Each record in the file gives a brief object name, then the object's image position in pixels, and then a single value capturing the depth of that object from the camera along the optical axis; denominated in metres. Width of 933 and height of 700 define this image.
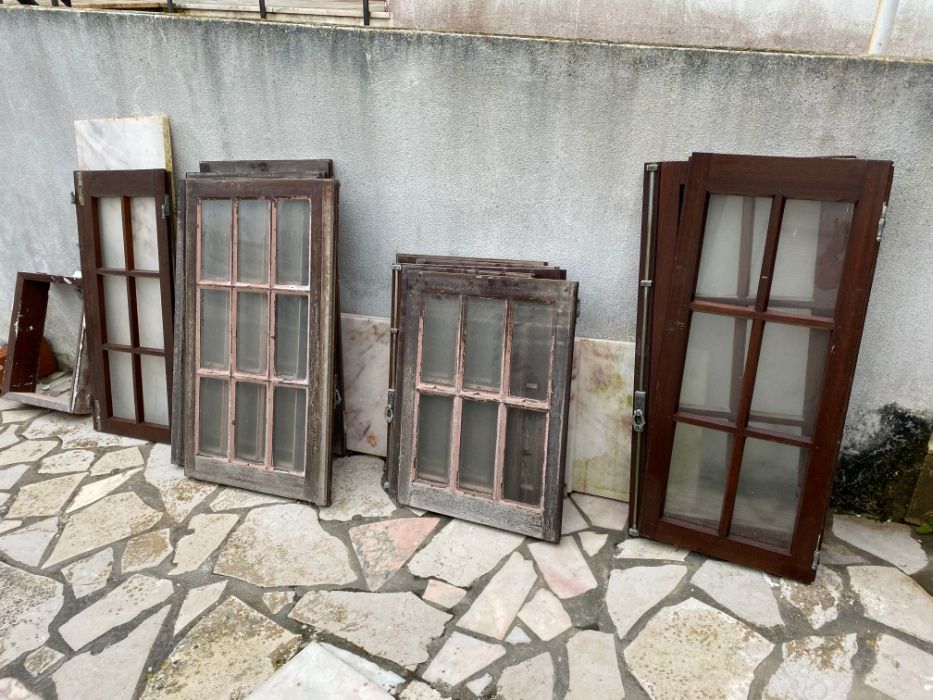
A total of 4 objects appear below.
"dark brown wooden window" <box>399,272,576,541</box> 2.73
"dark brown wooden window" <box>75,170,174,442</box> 3.52
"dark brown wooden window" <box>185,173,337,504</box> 3.00
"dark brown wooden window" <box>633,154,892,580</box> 2.30
